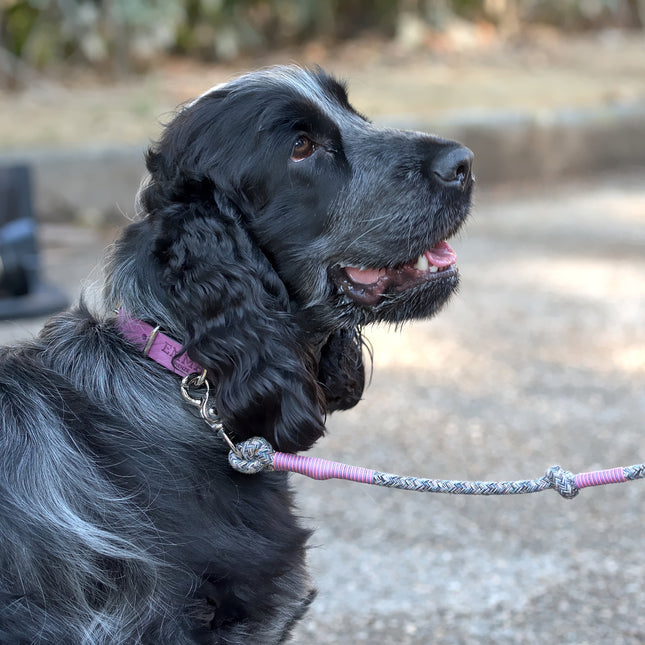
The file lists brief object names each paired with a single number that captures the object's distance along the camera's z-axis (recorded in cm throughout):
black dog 206
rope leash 214
